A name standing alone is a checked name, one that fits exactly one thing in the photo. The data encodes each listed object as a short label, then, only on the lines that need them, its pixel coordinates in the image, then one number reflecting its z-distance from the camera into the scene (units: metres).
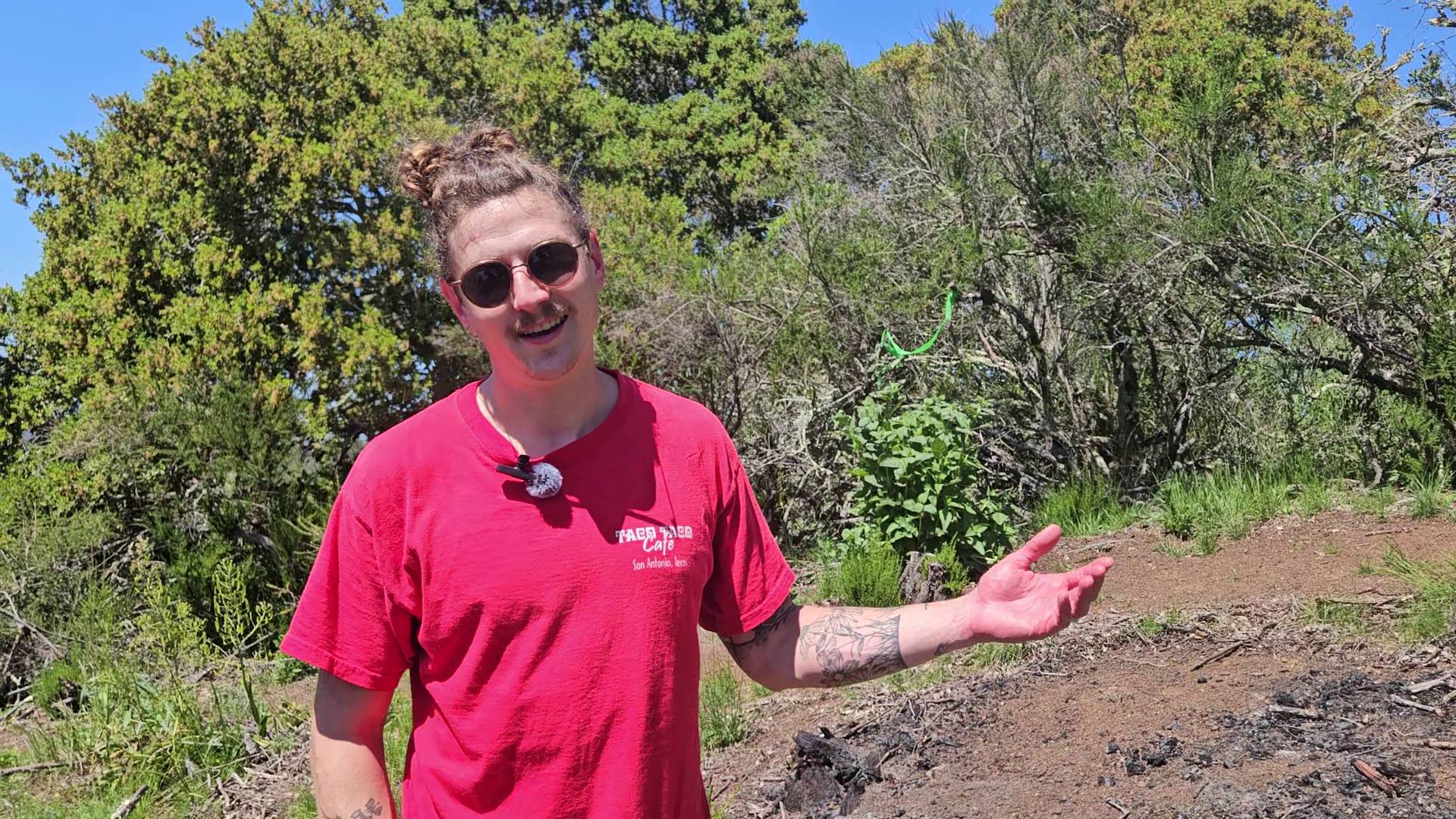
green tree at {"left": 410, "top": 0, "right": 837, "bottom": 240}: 17.92
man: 1.67
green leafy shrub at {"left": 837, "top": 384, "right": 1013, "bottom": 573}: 6.44
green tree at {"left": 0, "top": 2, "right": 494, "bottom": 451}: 11.34
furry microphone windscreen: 1.71
